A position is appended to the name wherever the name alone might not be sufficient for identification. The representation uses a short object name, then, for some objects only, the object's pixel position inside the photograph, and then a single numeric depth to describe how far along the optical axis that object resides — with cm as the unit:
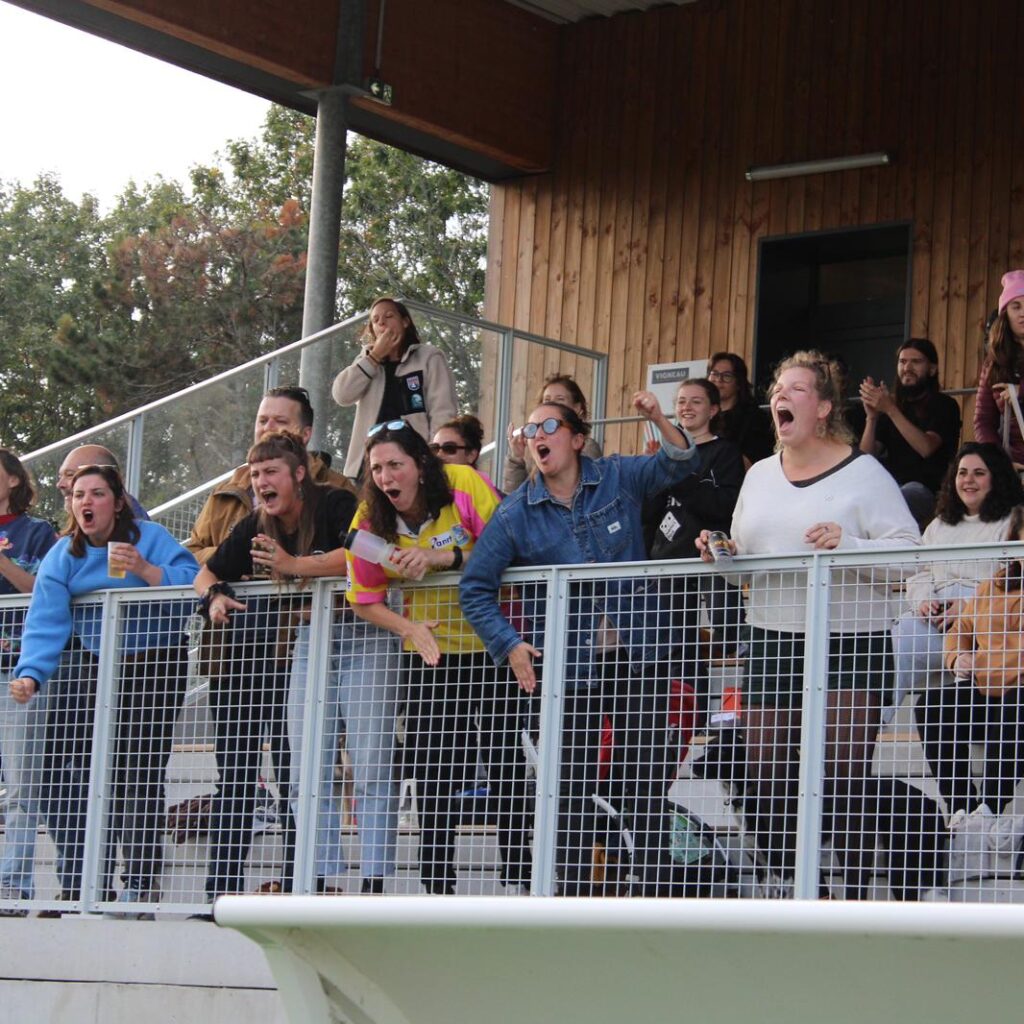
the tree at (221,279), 7806
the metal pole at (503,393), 2394
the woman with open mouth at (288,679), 1277
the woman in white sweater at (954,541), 1084
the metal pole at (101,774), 1410
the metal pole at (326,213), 2712
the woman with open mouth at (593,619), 1166
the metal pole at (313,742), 1308
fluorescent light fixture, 2792
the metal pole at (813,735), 1104
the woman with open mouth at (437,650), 1230
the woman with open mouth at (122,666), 1394
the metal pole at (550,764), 1200
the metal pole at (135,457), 2192
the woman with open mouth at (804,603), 1114
